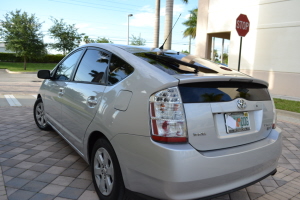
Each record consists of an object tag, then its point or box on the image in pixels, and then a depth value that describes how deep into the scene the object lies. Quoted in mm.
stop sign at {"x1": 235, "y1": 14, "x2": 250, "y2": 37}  8438
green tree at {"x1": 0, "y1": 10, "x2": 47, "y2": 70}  27578
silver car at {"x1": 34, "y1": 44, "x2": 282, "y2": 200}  1875
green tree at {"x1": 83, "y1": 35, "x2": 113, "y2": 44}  50634
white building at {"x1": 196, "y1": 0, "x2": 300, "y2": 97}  11594
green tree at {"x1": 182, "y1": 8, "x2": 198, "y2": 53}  41906
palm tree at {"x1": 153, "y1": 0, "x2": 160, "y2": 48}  13172
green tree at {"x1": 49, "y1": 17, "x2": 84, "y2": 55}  34875
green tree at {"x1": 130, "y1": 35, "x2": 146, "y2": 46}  41206
